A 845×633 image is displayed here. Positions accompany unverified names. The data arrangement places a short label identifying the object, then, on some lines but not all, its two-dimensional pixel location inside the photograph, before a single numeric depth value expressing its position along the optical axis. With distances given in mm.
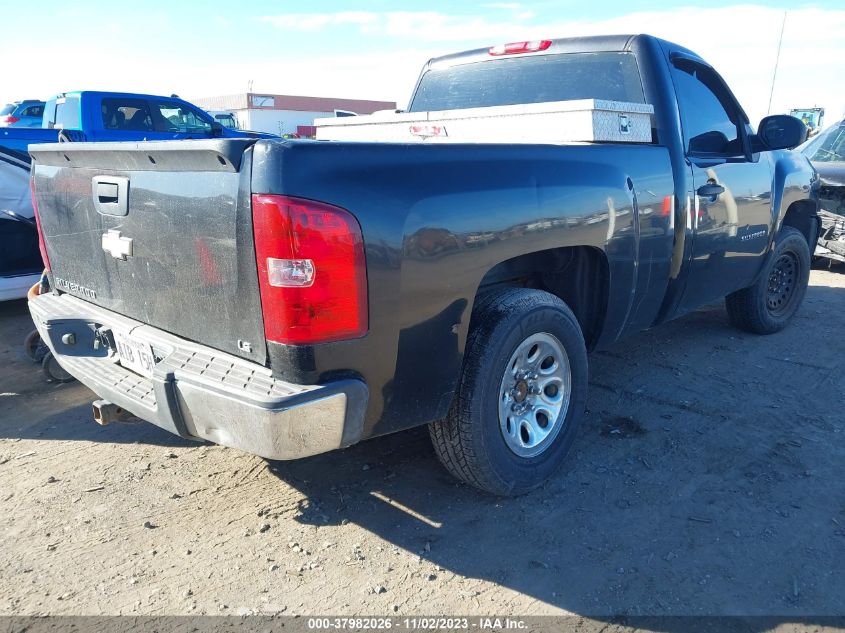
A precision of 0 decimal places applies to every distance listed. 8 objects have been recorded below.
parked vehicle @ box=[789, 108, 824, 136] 19094
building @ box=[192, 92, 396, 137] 39156
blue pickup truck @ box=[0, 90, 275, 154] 10352
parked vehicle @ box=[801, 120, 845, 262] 7535
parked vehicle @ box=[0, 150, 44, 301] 5699
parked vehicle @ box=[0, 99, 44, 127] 18328
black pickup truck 2191
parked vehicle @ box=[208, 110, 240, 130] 22344
